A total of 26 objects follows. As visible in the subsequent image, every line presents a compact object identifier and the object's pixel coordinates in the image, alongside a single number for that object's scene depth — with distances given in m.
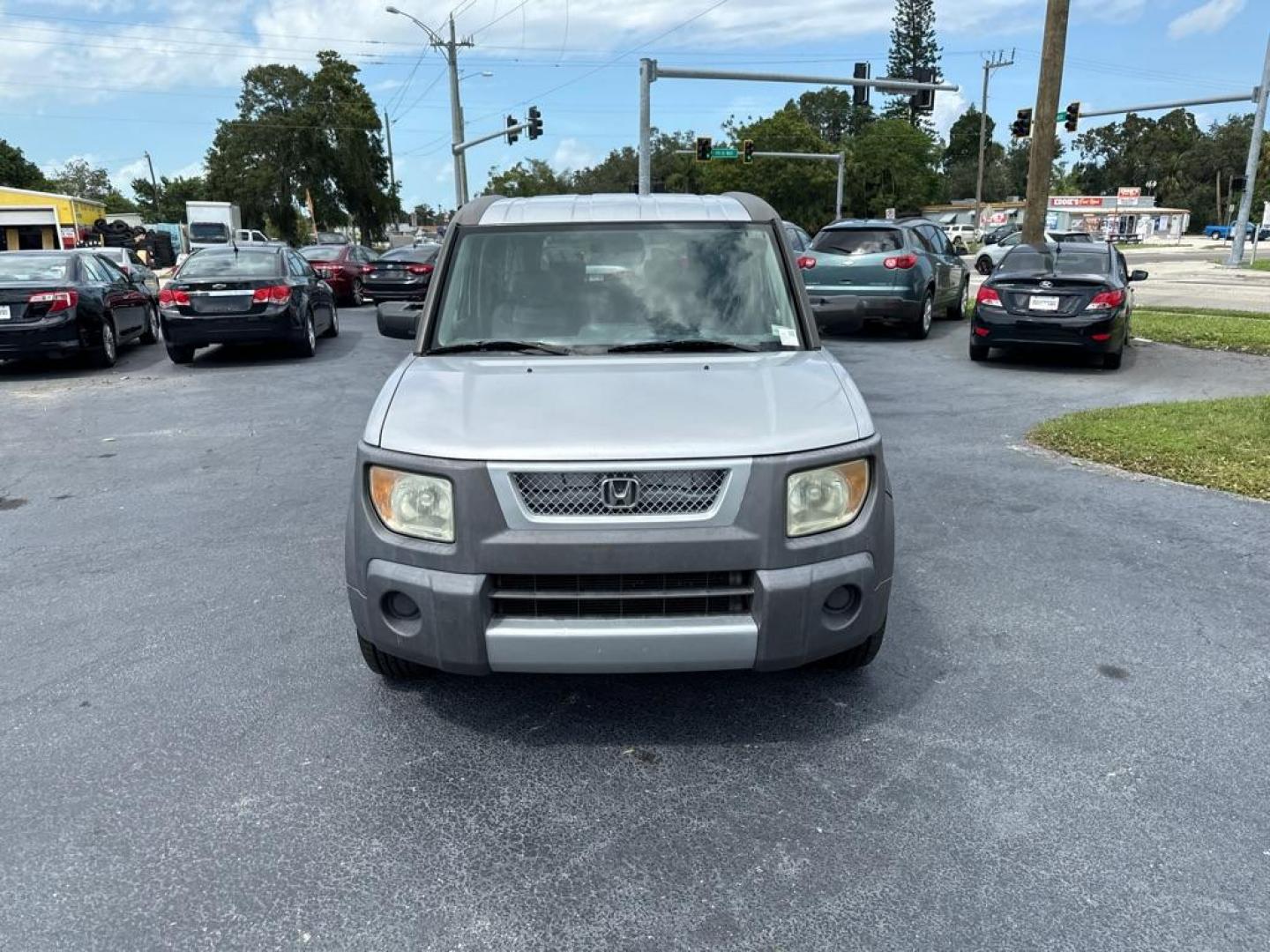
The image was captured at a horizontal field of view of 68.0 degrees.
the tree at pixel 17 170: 83.12
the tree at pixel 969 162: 123.94
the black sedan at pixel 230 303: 12.04
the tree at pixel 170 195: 103.06
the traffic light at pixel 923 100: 24.94
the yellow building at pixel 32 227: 32.38
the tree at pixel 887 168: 80.88
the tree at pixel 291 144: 58.50
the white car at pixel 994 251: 28.58
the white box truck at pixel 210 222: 44.97
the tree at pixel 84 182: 113.66
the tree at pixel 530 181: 115.56
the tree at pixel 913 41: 99.50
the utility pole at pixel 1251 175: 31.95
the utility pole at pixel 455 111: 36.91
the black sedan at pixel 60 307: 11.14
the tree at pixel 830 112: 116.88
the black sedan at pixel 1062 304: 11.20
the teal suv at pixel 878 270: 14.08
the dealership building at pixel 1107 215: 75.00
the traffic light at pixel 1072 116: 29.25
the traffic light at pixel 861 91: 24.94
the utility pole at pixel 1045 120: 16.36
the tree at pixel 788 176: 72.50
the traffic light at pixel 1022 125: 25.56
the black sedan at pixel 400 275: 19.08
